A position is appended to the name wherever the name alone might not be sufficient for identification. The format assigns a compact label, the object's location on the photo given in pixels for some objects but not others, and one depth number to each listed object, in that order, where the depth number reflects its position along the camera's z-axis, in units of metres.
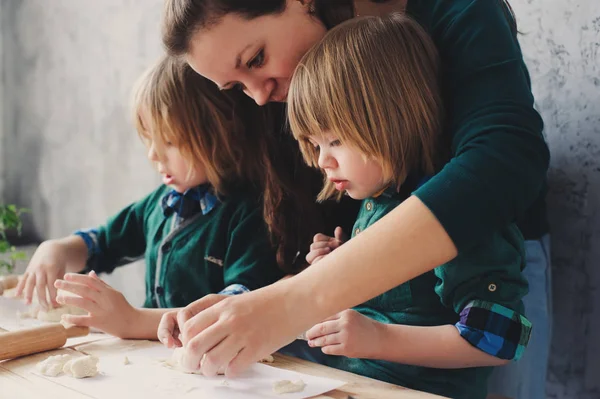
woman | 0.88
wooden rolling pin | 1.04
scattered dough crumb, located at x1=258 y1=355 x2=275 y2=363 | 1.05
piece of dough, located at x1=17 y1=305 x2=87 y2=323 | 1.32
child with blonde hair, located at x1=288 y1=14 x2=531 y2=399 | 0.99
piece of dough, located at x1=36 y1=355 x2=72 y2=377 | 0.98
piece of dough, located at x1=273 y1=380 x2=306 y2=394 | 0.92
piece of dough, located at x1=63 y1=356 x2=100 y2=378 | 0.96
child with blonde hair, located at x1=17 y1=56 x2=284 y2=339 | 1.39
